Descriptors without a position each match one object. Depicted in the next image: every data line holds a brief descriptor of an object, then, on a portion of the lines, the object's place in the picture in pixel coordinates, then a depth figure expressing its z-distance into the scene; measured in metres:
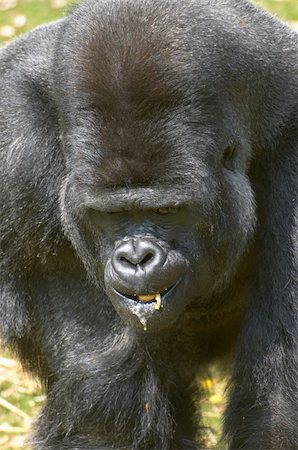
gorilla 10.65
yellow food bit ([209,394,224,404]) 15.79
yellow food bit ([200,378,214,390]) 14.45
